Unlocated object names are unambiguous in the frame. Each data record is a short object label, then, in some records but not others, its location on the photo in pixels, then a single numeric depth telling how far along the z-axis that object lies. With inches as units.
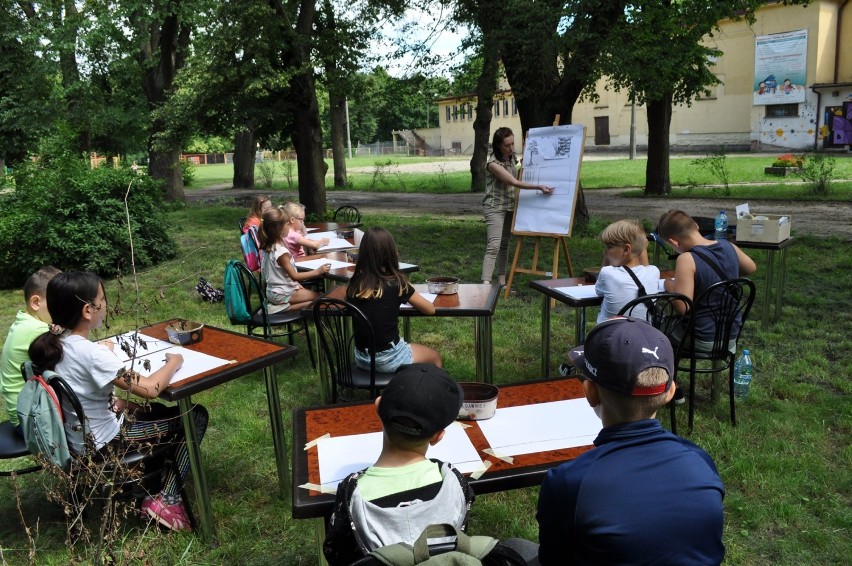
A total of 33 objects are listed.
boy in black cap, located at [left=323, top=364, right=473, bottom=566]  65.7
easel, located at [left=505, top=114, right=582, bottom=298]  255.4
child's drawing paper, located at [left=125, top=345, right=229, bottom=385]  115.2
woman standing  263.4
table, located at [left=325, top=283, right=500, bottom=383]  149.7
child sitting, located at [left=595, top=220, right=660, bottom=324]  152.6
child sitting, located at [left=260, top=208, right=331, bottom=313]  196.7
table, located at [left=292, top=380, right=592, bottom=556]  75.9
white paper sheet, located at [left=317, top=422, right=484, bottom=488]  81.1
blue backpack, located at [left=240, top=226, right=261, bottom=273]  228.1
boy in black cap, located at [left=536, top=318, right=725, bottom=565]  55.2
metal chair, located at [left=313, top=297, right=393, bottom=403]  138.6
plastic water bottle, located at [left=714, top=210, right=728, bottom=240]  219.9
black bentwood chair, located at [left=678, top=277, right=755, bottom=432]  152.6
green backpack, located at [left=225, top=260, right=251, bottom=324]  190.9
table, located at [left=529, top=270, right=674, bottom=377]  158.6
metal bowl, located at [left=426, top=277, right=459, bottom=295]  163.0
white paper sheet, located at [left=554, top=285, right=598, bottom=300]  162.6
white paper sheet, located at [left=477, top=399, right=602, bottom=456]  87.0
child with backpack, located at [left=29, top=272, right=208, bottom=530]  106.3
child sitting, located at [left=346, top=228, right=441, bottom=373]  136.8
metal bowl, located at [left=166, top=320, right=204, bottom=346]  132.1
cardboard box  213.2
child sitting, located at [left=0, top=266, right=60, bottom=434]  120.9
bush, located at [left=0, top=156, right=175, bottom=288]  336.5
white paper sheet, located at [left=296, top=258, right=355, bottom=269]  210.2
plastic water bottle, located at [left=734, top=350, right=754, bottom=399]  177.9
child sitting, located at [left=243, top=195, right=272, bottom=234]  247.1
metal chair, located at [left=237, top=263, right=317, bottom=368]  192.9
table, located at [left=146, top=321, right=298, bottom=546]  111.7
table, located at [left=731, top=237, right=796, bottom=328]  214.1
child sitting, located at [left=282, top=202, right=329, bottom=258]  230.7
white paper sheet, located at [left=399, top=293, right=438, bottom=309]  160.7
